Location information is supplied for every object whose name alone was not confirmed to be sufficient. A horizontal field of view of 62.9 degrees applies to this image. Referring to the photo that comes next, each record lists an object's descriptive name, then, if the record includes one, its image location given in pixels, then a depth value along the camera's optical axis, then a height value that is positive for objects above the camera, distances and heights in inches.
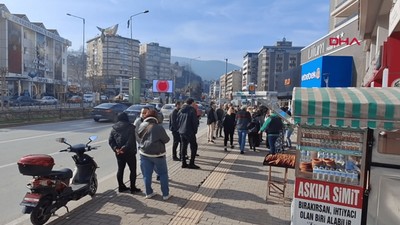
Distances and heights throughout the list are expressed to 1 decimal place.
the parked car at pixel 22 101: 1602.6 -60.4
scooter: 184.5 -59.6
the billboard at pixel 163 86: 2289.1 +47.2
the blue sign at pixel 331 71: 544.7 +44.5
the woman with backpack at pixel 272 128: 390.3 -39.0
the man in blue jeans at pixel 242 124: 448.8 -40.1
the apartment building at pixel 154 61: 5728.3 +572.3
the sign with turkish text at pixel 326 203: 157.9 -52.6
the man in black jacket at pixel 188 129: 335.0 -36.4
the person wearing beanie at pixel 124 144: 239.6 -38.5
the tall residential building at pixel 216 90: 5605.3 +73.2
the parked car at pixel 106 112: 924.6 -57.9
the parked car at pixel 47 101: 1861.7 -65.6
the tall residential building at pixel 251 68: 6314.0 +527.5
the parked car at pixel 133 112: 911.8 -56.1
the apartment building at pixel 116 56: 4766.2 +559.3
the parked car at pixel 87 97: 2380.2 -46.8
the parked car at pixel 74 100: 2198.2 -63.4
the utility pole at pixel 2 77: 1080.2 +37.7
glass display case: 157.3 -29.0
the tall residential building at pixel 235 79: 7175.2 +348.2
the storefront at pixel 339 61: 553.3 +64.9
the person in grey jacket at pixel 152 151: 231.8 -41.4
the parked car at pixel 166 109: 1112.2 -57.8
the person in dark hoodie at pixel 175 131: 386.3 -44.7
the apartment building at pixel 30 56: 2167.2 +255.9
